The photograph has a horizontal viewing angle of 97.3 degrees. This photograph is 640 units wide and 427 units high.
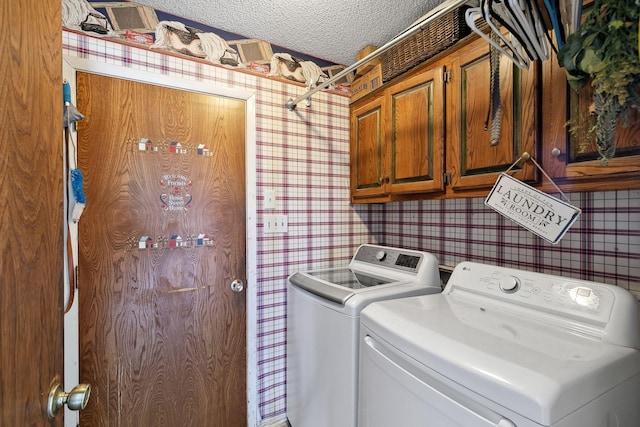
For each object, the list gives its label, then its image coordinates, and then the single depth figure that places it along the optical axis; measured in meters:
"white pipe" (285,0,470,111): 0.93
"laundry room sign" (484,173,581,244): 0.96
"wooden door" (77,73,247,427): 1.37
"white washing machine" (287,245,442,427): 1.22
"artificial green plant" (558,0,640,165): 0.69
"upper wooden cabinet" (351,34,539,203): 1.09
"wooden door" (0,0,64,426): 0.48
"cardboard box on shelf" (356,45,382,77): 1.76
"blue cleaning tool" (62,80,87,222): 1.10
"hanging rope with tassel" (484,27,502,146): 1.13
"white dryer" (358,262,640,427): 0.64
